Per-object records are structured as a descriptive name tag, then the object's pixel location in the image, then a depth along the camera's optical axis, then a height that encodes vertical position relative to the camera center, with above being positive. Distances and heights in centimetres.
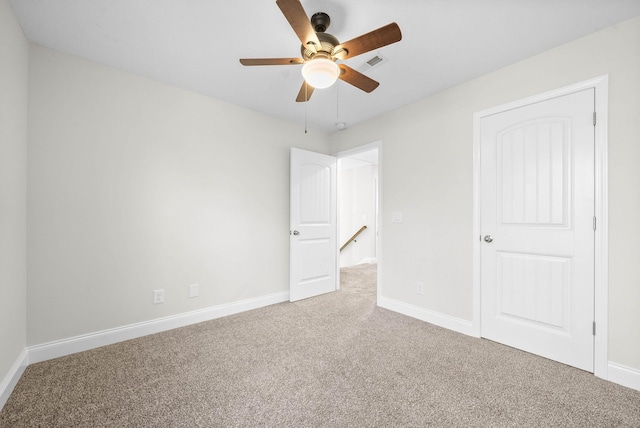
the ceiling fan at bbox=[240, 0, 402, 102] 140 +95
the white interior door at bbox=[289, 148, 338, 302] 363 -17
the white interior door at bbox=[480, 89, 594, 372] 201 -13
